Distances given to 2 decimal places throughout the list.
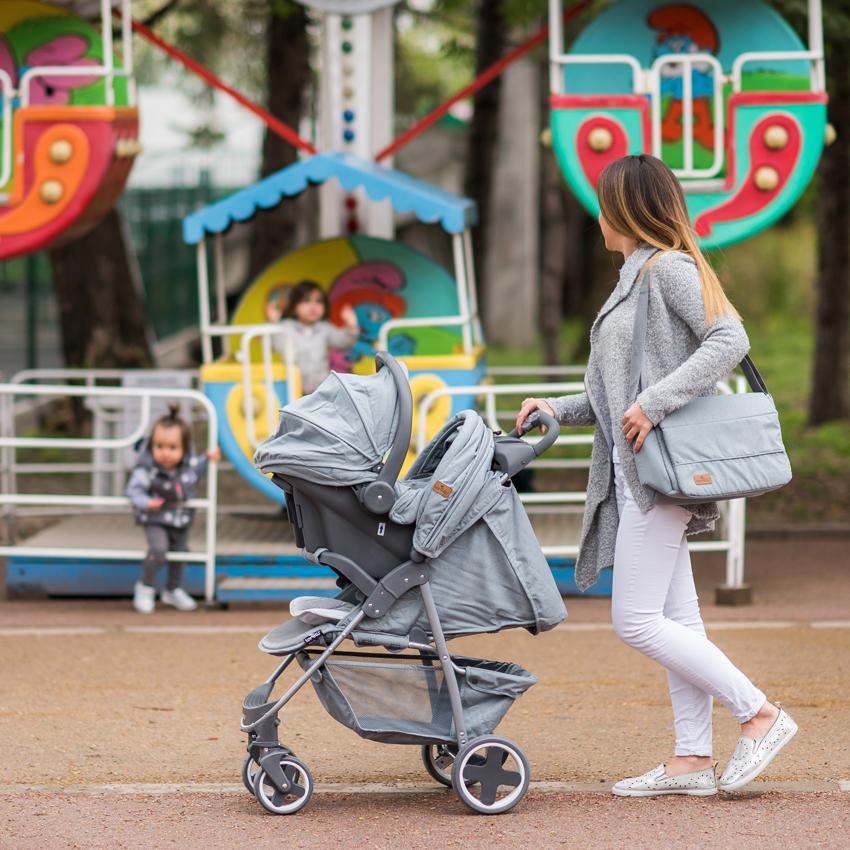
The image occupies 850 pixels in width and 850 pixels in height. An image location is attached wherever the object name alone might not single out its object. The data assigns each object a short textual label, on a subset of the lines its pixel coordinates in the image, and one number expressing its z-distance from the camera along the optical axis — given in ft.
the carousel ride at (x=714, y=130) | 47.85
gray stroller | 27.01
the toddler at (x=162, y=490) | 45.29
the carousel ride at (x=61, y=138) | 48.53
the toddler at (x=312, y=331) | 50.08
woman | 26.69
